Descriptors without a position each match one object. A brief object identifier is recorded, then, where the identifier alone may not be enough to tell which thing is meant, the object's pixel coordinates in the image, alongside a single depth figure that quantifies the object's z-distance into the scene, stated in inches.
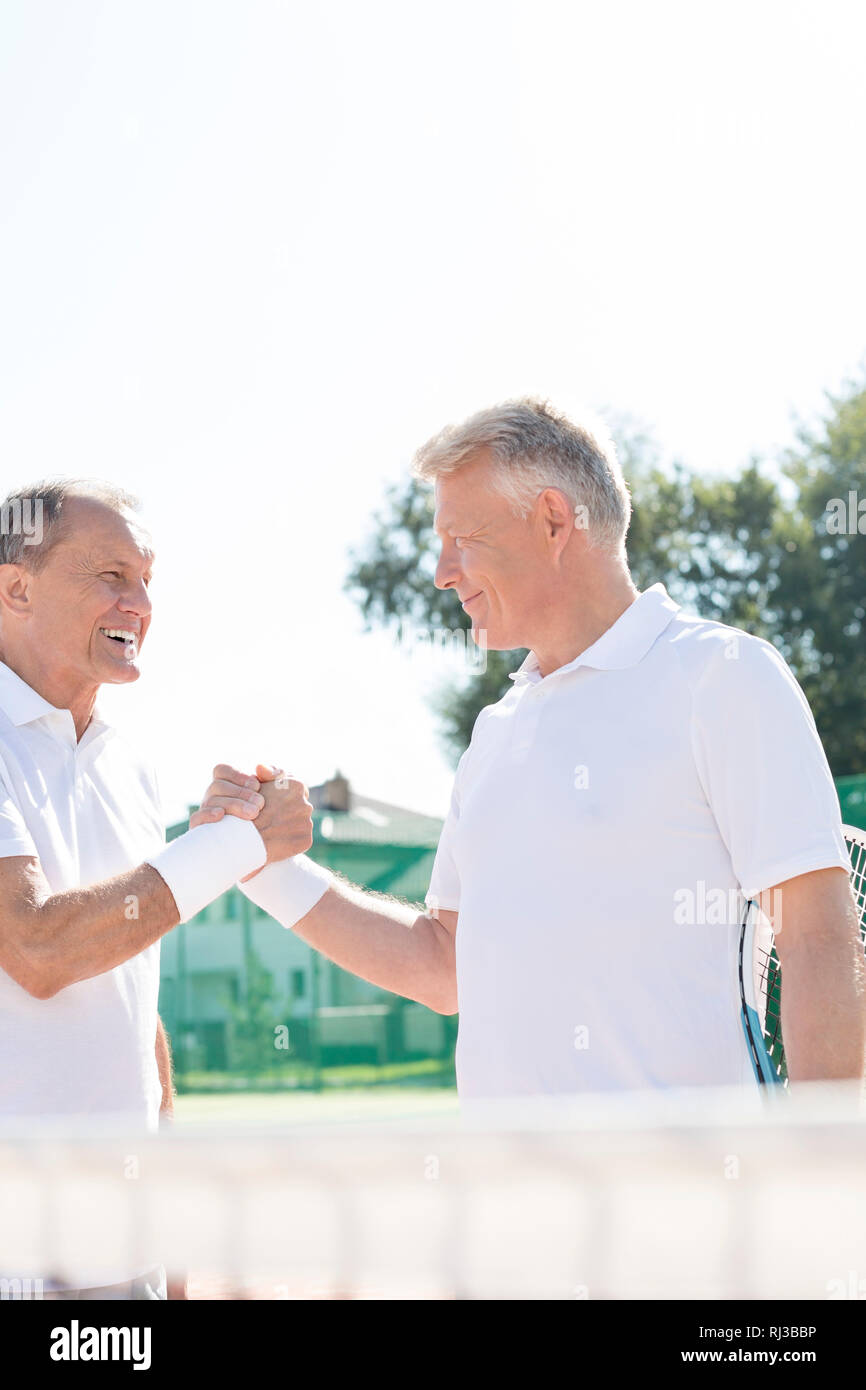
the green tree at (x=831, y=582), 1066.1
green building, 624.7
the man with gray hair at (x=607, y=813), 87.7
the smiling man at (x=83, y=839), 101.9
